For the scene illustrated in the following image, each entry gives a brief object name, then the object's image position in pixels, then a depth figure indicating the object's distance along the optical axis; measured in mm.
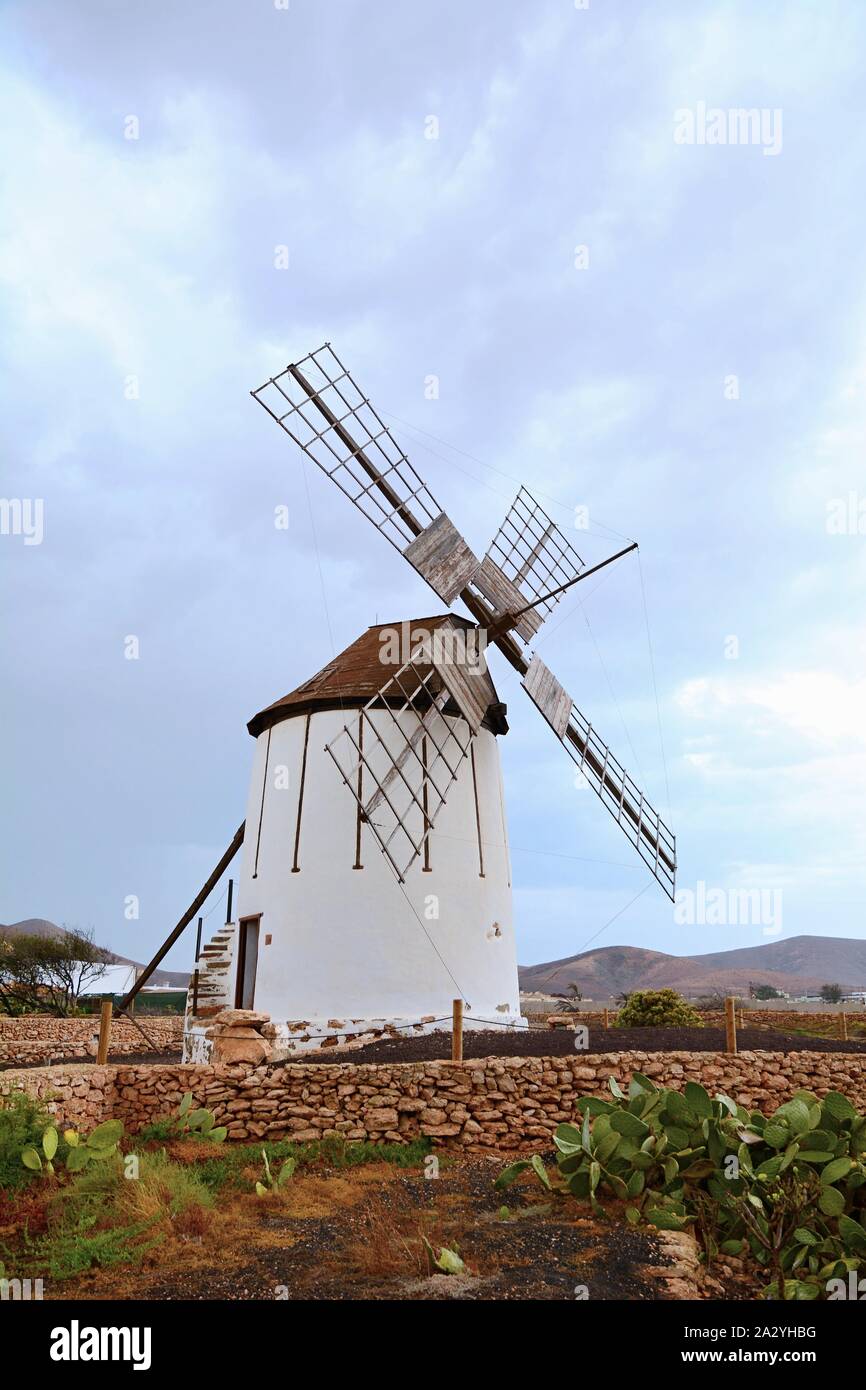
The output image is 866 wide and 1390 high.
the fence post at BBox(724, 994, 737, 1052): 12695
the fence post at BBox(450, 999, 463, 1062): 11070
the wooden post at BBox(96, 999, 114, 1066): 11117
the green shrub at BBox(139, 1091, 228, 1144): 10180
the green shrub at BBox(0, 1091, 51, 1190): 7969
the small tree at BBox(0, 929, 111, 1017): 28953
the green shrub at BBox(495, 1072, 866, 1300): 6531
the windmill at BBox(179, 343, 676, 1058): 15344
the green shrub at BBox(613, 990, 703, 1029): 18875
